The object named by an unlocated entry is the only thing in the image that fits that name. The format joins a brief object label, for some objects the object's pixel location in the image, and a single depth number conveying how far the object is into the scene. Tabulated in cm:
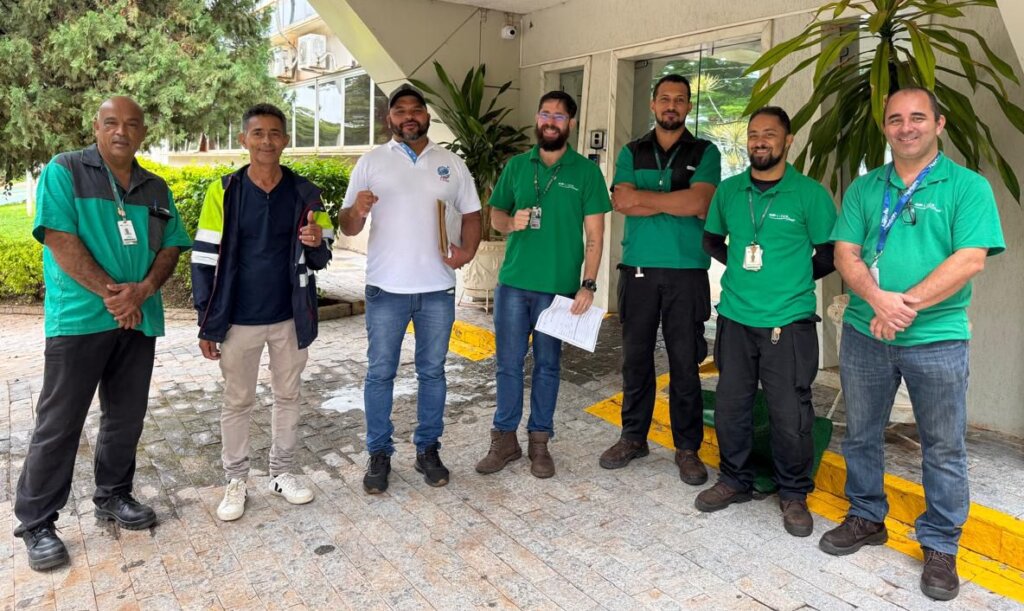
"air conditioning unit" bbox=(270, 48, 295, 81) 1555
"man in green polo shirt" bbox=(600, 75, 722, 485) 387
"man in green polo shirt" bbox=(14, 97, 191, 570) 313
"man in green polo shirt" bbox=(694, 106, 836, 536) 341
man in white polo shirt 377
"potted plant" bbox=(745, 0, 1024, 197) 354
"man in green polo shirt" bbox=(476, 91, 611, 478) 395
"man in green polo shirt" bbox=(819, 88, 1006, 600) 287
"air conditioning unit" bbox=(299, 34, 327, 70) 1419
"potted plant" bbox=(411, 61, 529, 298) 778
